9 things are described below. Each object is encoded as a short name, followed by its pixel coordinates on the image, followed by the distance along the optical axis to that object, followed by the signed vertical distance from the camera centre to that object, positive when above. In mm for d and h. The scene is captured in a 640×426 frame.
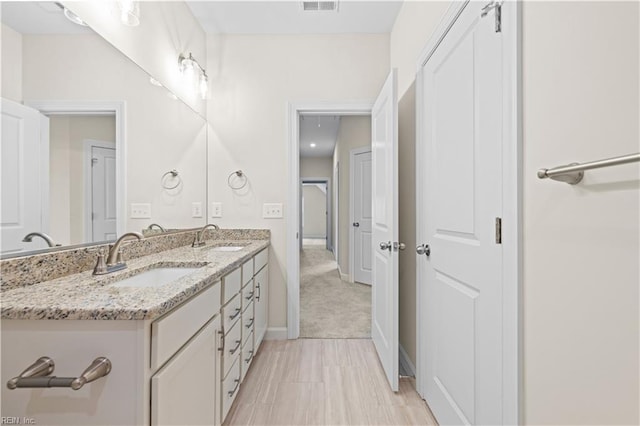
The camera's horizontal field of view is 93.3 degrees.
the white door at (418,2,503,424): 1105 -46
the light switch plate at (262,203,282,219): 2654 +10
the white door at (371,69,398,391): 1821 -104
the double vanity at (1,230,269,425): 811 -386
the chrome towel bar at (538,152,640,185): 560 +94
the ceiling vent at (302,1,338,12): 2307 +1591
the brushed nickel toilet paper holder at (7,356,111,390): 768 -427
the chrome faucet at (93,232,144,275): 1264 -222
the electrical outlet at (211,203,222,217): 2688 +28
